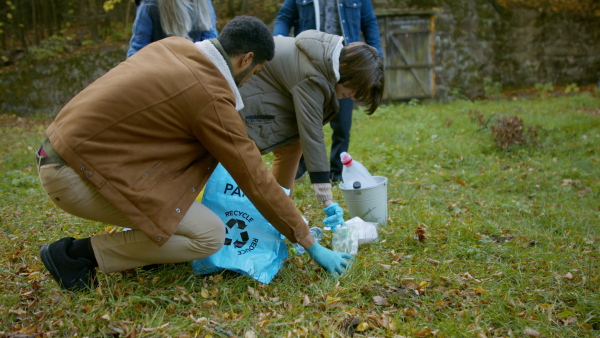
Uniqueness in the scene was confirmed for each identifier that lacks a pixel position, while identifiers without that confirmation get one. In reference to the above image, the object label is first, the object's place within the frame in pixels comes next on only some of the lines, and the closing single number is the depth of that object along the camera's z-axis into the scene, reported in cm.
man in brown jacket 205
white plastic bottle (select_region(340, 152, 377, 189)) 352
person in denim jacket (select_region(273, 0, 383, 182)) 464
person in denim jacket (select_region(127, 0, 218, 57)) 346
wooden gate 1133
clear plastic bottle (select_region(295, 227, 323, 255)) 320
